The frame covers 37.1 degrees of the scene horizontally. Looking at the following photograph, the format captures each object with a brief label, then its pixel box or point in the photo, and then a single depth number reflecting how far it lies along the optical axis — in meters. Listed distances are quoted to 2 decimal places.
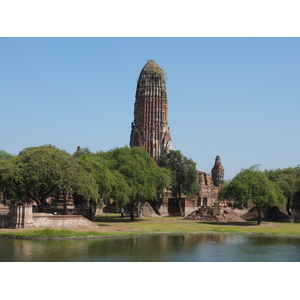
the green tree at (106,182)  41.72
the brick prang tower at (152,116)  83.06
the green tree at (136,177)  44.56
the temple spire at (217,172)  129.59
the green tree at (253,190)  47.38
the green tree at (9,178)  37.94
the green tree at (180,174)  69.44
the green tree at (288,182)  58.97
